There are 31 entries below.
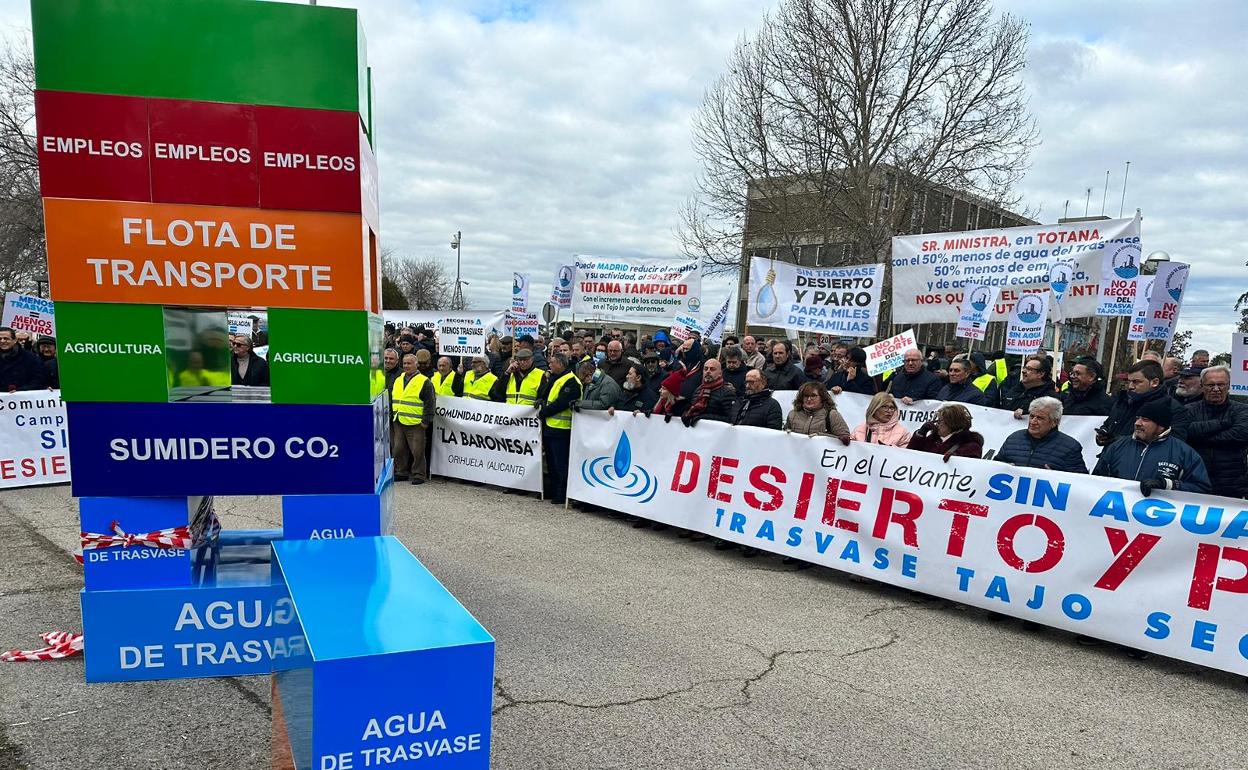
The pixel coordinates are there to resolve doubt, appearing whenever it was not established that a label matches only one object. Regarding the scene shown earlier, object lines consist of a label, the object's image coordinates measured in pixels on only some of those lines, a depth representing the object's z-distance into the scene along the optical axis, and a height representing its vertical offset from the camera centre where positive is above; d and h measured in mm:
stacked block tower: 3051 +121
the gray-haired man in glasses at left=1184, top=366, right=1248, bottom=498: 5773 -794
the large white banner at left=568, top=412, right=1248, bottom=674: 4469 -1489
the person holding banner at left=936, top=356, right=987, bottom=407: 8539 -680
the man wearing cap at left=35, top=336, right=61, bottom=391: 10258 -826
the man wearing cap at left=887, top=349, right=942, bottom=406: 9047 -715
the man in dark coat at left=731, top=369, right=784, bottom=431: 6992 -845
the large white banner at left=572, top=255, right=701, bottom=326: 14094 +489
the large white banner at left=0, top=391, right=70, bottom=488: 8250 -1677
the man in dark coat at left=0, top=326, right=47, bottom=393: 8711 -906
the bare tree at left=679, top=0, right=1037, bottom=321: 19797 +5627
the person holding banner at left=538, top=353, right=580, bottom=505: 8516 -1302
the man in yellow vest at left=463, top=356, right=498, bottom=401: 9672 -945
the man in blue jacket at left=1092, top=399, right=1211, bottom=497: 4781 -837
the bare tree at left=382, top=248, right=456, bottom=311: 63938 +1954
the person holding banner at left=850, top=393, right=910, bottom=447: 6129 -863
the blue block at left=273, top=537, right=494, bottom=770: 1996 -1066
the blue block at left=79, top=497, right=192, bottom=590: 3439 -1215
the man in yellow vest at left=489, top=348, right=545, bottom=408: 9180 -906
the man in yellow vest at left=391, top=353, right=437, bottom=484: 9500 -1451
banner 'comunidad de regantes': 8938 -1701
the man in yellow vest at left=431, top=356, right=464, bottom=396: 9914 -996
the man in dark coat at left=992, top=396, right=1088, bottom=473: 5270 -843
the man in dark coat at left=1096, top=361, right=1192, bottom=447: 6305 -564
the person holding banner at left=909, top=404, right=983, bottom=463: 5652 -863
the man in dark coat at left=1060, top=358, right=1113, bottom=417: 7801 -672
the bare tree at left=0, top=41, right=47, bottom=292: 21641 +2906
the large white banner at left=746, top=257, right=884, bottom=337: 10469 +348
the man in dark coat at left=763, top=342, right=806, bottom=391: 10156 -755
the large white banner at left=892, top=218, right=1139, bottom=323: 9438 +864
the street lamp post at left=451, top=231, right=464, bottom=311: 38844 +1312
